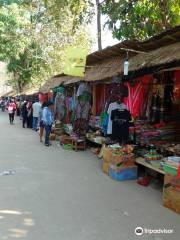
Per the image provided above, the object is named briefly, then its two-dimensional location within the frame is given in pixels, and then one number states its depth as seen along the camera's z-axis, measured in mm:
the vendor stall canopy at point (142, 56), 4239
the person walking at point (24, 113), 12866
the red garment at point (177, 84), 4955
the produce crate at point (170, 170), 3660
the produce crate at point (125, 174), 4772
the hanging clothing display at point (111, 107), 5668
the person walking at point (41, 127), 8621
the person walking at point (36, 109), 11631
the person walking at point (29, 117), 12796
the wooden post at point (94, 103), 7650
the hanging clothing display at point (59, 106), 9874
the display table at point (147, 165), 4328
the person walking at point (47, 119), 8134
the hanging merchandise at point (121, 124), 5472
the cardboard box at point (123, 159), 4776
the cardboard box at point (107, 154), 5041
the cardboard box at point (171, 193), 3508
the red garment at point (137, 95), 5515
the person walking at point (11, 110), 14150
